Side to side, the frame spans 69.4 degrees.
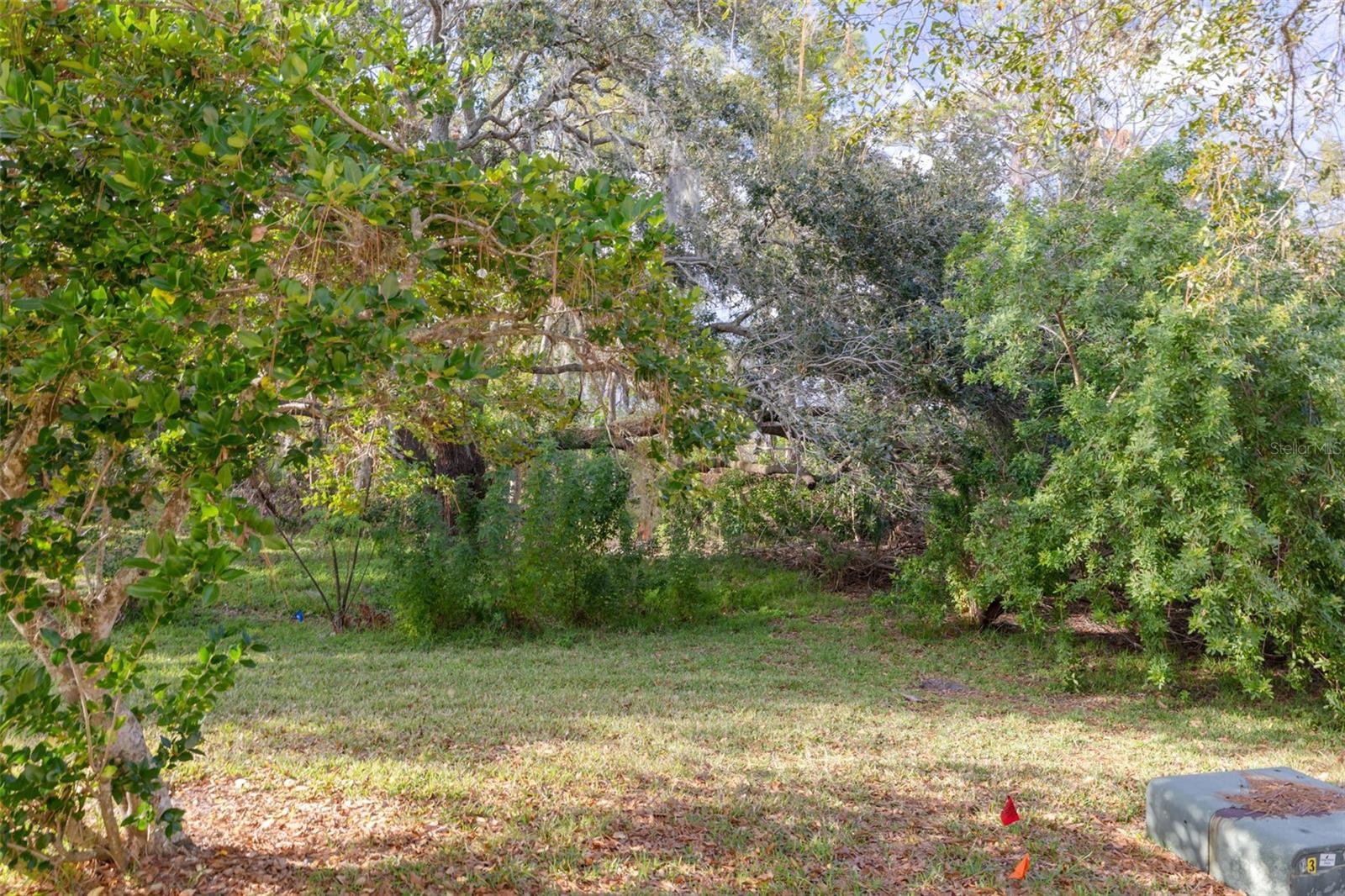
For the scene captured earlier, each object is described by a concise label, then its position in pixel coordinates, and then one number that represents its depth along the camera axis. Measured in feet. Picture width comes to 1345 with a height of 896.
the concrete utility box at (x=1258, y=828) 12.34
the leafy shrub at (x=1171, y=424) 21.42
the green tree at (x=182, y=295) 8.25
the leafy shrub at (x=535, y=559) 30.22
